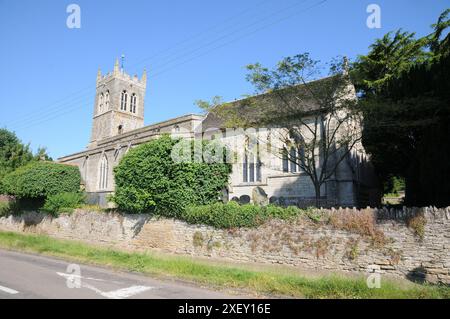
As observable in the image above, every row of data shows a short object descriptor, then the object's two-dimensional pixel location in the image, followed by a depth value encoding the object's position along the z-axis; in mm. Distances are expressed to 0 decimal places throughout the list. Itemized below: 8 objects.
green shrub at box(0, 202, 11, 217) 28109
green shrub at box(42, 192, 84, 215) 23406
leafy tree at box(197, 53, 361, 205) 17234
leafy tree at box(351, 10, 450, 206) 15266
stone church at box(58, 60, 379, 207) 22141
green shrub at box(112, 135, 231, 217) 16875
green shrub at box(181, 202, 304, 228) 13420
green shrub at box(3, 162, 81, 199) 24203
